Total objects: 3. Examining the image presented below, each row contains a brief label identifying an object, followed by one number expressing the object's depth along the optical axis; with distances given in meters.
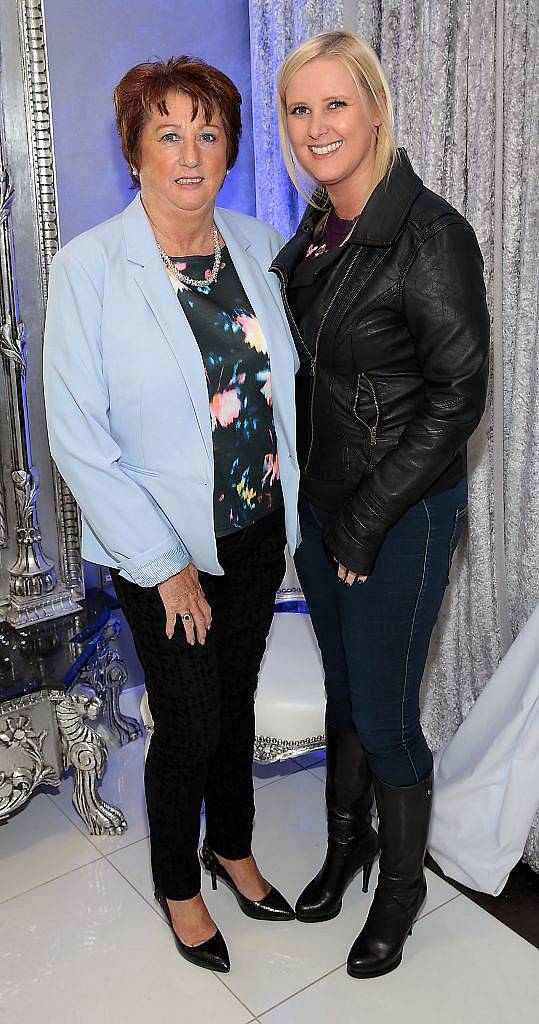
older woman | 1.44
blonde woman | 1.44
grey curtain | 1.88
